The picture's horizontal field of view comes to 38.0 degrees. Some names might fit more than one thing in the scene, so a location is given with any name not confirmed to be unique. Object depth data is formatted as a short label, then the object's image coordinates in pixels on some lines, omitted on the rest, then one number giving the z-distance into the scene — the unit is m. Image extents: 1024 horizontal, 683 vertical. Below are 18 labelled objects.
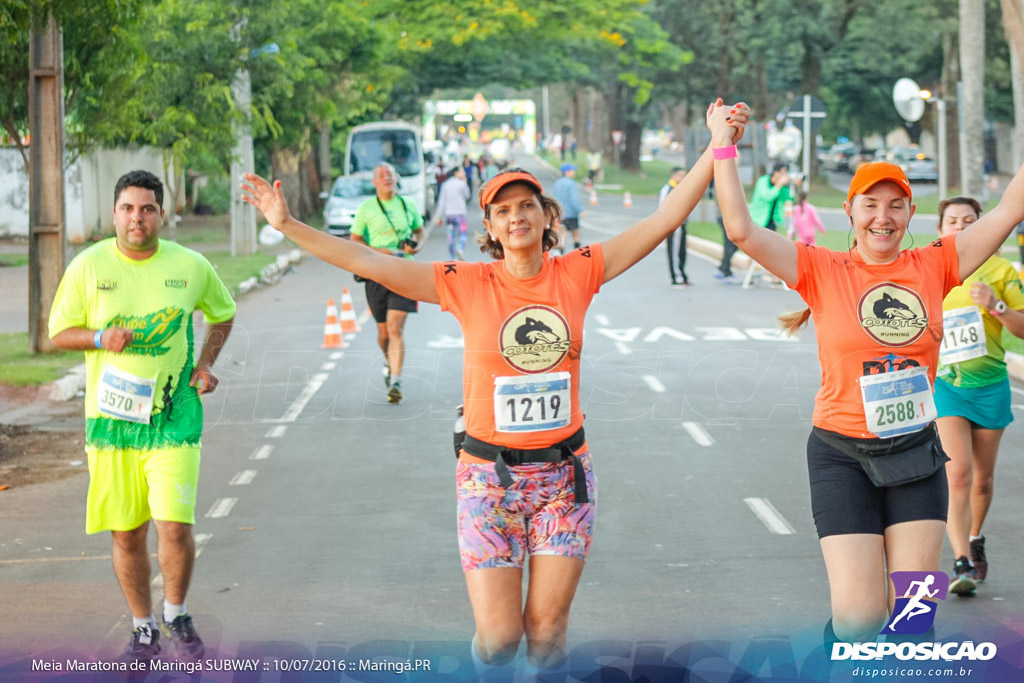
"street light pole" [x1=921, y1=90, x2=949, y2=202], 25.09
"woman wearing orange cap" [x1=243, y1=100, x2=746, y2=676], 4.70
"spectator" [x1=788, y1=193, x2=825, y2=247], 24.92
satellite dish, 22.12
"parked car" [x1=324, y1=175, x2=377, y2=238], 35.22
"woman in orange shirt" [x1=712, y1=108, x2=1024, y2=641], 4.91
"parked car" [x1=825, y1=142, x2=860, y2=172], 85.94
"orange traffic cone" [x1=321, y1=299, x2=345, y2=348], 17.31
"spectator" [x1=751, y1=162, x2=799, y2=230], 22.47
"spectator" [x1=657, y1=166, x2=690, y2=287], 24.20
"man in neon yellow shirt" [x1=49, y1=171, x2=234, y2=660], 5.78
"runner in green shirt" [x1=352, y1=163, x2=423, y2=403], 13.23
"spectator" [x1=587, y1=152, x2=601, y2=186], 71.75
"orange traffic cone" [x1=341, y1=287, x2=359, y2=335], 18.91
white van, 44.84
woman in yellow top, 6.92
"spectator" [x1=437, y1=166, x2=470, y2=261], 31.19
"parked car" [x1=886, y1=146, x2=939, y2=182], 70.12
